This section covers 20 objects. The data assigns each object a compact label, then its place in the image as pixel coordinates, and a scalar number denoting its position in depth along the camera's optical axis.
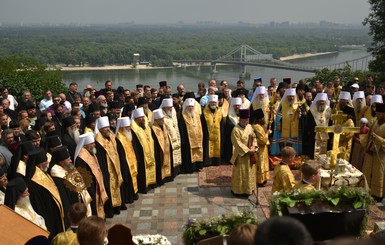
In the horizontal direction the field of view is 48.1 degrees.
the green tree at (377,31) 26.47
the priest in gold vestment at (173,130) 11.06
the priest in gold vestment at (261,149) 10.27
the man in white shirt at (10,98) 12.76
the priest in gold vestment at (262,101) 12.47
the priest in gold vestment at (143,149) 9.97
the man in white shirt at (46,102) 13.06
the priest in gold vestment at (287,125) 12.05
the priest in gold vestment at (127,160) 9.39
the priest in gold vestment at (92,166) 7.96
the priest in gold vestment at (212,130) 12.00
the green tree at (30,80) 19.02
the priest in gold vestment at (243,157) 9.86
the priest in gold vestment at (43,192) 6.47
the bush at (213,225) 5.07
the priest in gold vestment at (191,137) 11.64
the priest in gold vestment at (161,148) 10.52
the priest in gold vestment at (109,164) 8.75
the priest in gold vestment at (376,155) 9.38
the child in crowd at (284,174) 6.88
